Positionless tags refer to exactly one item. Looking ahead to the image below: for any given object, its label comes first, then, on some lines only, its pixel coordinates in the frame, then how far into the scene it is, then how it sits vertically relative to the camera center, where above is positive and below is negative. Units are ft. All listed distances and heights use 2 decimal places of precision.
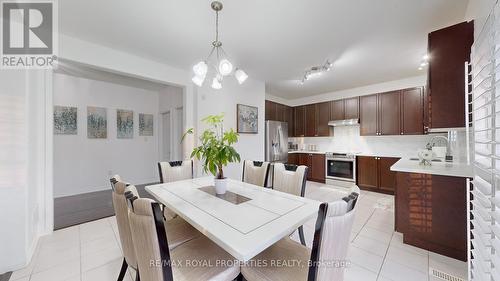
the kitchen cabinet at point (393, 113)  12.64 +1.91
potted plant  5.10 -0.25
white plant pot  5.62 -1.33
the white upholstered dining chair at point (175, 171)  7.78 -1.26
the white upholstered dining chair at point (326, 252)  2.73 -1.69
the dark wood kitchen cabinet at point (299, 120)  18.40 +1.95
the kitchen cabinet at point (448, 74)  6.03 +2.16
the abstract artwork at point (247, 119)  13.12 +1.55
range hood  14.99 +1.41
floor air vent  5.25 -3.83
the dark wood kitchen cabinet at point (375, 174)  13.12 -2.42
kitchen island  6.07 -2.32
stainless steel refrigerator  15.23 -0.06
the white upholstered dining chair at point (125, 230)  3.89 -1.93
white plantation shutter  2.86 -0.87
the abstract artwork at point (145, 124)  16.48 +1.47
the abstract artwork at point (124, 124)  15.30 +1.42
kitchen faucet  9.26 -0.41
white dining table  3.08 -1.57
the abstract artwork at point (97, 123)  13.96 +1.38
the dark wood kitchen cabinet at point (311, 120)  17.51 +1.83
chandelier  5.56 +2.14
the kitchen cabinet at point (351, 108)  15.18 +2.57
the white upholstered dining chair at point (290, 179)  6.42 -1.37
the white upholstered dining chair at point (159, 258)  2.85 -1.88
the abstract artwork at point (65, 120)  12.73 +1.45
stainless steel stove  14.67 -2.25
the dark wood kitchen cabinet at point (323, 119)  16.74 +1.86
